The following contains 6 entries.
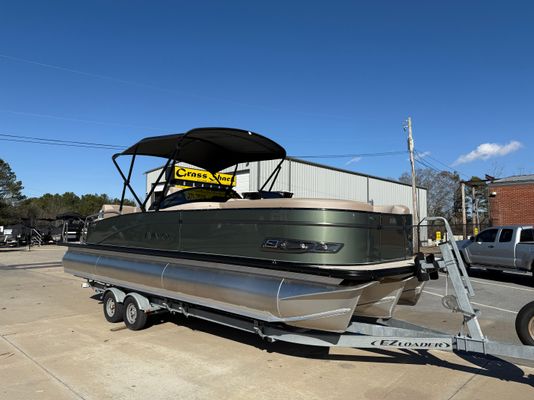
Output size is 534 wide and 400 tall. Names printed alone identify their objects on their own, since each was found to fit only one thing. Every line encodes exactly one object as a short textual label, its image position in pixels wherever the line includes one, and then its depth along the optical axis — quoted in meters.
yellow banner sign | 7.92
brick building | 28.00
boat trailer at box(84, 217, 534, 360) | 4.05
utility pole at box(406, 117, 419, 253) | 25.81
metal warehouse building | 24.91
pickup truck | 12.72
